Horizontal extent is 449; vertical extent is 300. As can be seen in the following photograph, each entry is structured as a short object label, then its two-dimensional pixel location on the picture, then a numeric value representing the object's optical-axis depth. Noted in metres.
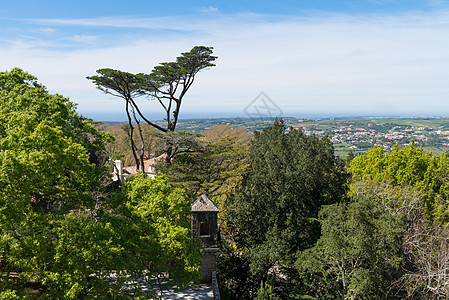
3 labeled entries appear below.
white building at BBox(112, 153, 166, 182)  37.03
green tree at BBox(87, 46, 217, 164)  26.31
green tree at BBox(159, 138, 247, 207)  24.83
